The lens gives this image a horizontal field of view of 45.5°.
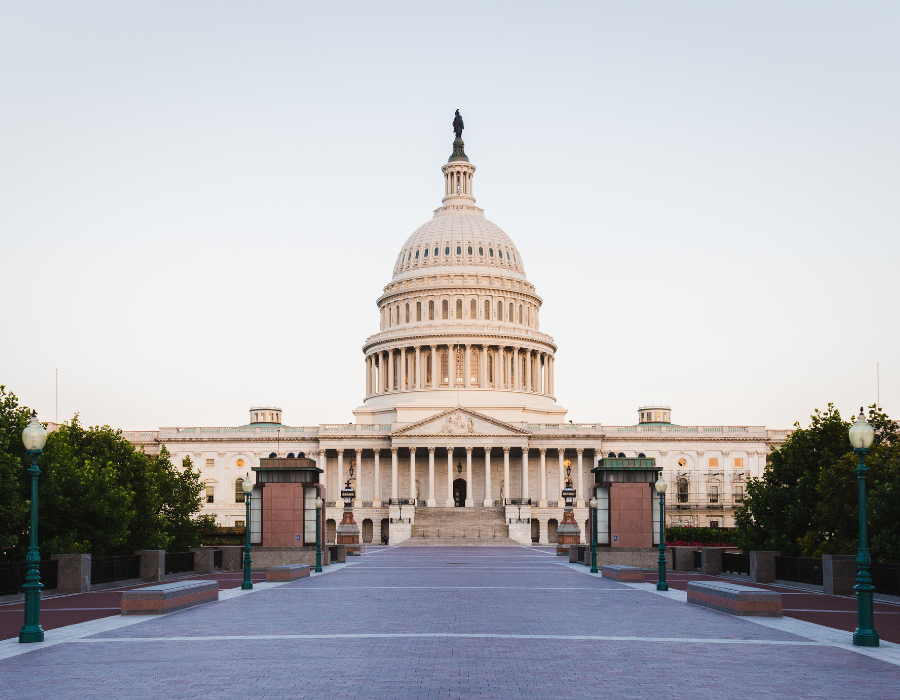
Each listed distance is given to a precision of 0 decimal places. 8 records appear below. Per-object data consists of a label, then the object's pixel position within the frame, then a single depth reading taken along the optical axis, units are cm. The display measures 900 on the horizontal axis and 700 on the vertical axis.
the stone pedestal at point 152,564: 4044
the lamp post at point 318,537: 5000
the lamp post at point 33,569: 2159
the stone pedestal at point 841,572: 3425
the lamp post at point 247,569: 3681
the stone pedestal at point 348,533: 7875
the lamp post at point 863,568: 2130
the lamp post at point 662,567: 3662
